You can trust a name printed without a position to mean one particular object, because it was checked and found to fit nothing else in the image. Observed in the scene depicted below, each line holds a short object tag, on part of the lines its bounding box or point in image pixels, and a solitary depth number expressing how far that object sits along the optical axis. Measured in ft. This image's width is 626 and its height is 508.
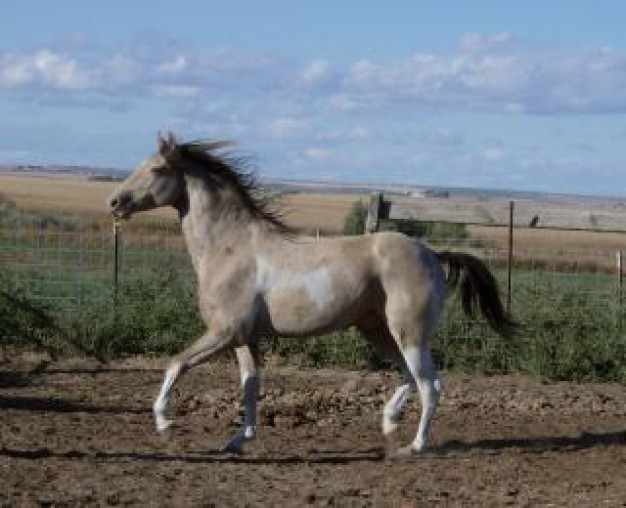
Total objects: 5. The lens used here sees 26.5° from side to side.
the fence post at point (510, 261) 47.50
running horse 31.83
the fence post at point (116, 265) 52.03
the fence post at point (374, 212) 47.88
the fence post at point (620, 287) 46.98
